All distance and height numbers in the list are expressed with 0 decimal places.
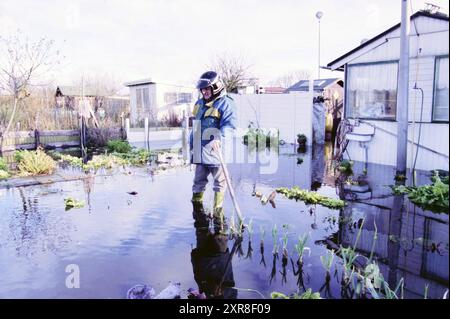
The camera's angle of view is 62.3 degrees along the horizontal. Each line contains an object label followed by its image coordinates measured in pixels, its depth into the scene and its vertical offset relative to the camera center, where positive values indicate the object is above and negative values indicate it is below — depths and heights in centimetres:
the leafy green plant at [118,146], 973 -74
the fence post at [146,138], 1069 -58
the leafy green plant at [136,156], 851 -90
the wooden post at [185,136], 977 -47
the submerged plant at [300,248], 313 -109
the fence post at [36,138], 1060 -56
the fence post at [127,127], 1143 -26
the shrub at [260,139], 1087 -61
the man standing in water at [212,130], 424 -13
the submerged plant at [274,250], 334 -119
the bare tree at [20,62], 983 +154
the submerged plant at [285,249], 324 -116
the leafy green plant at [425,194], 421 -99
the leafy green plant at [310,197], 495 -111
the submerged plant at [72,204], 501 -115
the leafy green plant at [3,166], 720 -93
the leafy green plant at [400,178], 602 -96
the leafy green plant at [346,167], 716 -95
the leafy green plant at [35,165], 705 -89
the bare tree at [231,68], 1602 +242
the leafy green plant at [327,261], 291 -116
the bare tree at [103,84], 2364 +236
